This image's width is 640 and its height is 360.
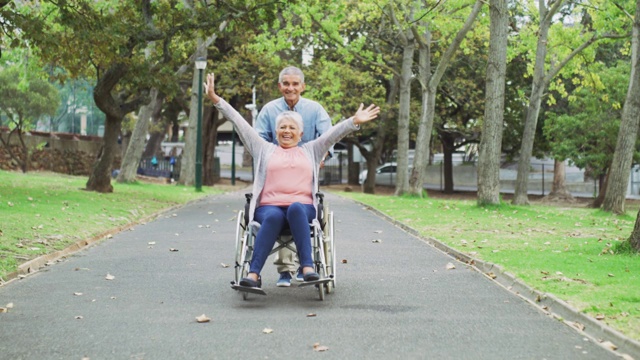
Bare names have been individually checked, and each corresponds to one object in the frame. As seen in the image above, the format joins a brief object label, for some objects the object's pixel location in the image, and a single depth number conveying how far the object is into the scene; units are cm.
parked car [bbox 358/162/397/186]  6244
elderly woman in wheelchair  821
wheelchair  834
